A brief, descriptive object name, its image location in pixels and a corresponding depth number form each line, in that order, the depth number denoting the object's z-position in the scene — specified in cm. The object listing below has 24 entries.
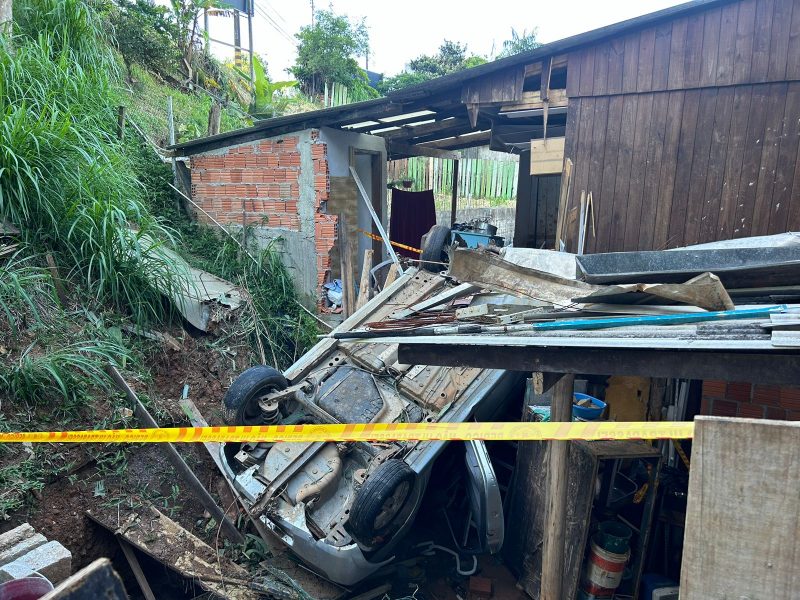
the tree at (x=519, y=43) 2197
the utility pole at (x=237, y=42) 1719
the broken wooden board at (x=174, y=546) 364
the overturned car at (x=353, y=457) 377
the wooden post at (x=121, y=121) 744
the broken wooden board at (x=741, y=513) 117
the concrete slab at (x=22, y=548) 250
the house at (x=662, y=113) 447
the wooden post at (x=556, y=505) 306
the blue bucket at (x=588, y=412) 432
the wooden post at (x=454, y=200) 1209
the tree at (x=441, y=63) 2005
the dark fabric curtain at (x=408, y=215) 1115
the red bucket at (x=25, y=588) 159
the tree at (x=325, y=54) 1719
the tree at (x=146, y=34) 1080
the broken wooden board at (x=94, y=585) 111
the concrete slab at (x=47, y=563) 229
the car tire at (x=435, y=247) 635
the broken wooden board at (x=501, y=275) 309
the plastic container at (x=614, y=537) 377
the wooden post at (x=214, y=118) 877
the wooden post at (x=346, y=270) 765
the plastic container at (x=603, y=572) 374
